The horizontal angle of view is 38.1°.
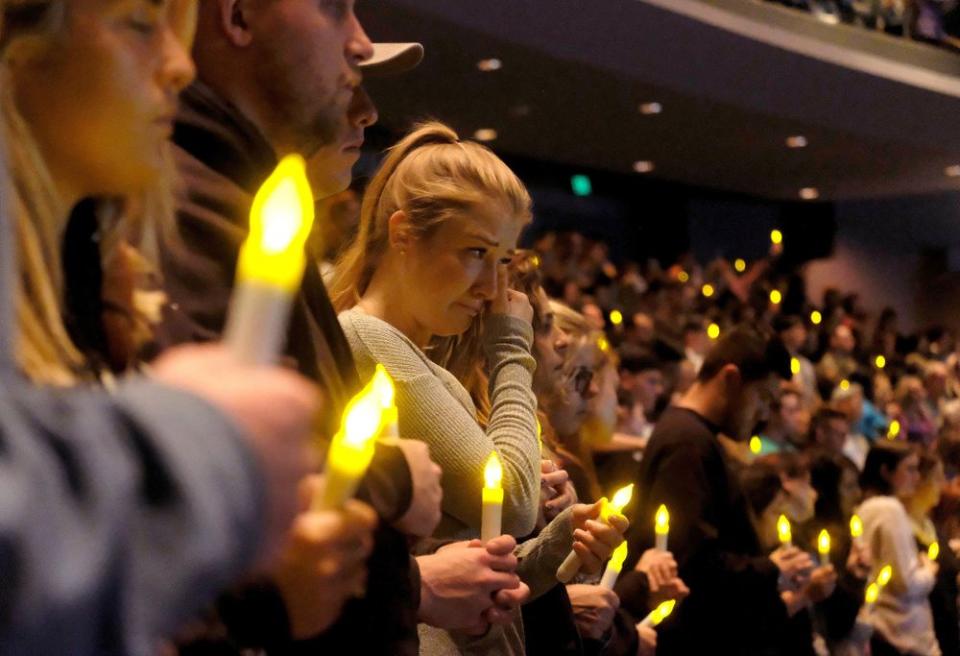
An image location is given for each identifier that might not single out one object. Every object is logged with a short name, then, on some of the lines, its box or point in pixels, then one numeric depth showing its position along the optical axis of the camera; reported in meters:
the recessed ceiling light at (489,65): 8.47
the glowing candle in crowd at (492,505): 1.33
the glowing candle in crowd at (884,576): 4.10
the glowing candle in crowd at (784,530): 3.49
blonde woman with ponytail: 1.71
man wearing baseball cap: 1.05
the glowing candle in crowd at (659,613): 2.49
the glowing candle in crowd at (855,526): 4.21
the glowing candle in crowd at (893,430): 7.09
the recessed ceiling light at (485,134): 10.95
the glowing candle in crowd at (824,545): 3.66
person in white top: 4.83
